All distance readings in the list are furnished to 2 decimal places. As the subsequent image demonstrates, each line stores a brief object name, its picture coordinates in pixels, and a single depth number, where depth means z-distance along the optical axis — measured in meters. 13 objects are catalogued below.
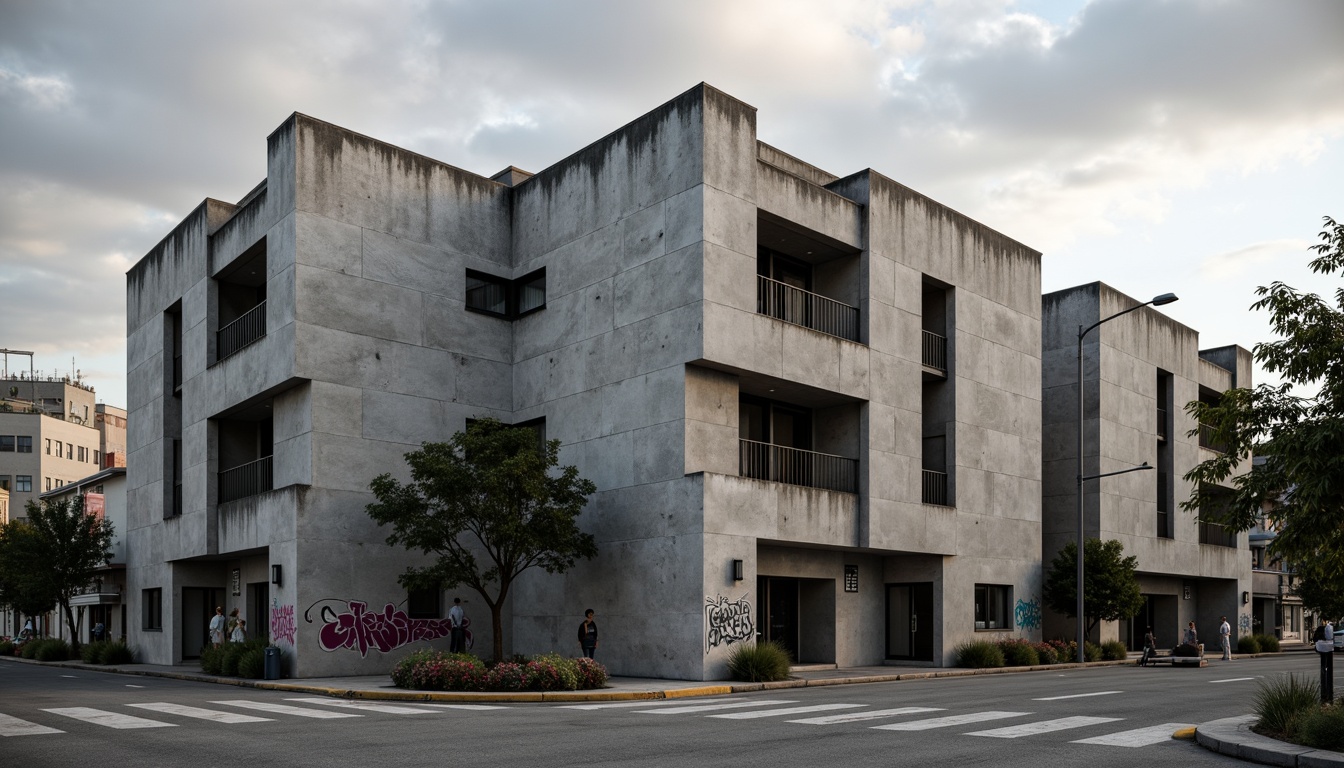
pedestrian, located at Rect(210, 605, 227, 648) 32.41
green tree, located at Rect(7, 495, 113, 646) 42.25
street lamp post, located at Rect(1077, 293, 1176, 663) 33.12
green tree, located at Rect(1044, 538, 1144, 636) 37.00
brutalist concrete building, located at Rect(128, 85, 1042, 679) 27.50
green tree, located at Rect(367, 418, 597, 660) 25.84
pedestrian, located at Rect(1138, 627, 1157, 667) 37.00
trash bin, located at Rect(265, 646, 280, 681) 27.09
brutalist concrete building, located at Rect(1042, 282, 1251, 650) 41.50
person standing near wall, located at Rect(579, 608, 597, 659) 26.34
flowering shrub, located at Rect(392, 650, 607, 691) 22.27
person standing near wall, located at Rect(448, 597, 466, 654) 28.97
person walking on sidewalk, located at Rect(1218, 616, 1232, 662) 42.09
